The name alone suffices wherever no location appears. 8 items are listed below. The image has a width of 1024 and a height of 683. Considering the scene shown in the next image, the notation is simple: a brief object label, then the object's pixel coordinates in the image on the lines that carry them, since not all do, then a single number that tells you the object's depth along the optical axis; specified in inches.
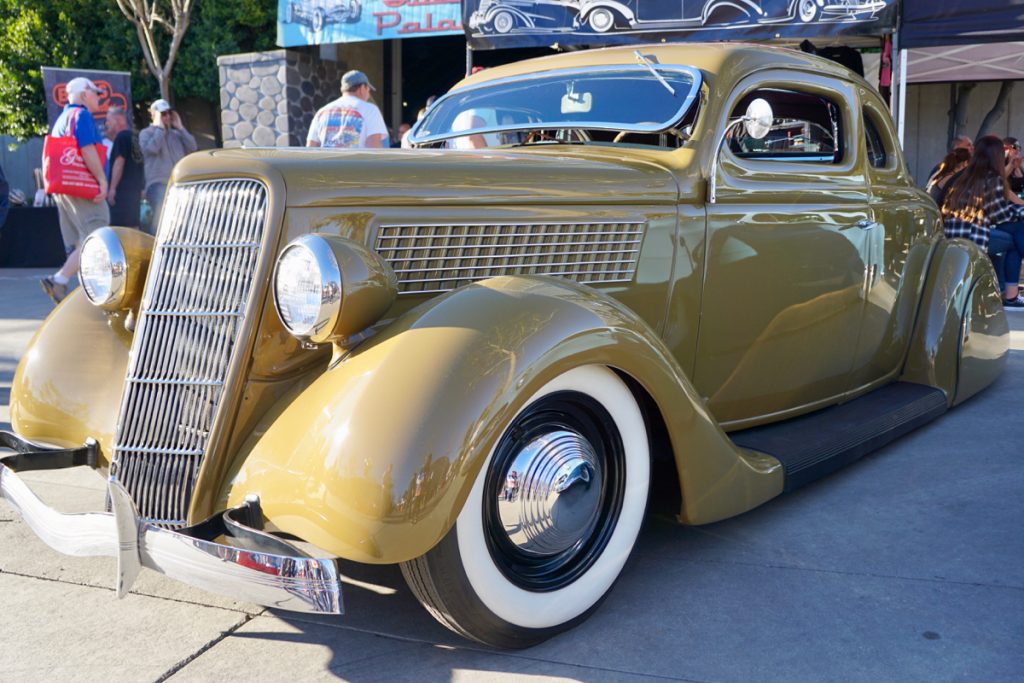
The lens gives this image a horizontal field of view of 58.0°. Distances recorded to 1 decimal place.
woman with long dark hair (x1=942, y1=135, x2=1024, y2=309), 296.0
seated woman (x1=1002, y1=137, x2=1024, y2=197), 348.8
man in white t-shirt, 252.7
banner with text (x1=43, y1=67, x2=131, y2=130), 480.1
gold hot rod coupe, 79.3
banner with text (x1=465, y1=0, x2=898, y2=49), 284.5
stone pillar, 501.0
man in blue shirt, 250.1
